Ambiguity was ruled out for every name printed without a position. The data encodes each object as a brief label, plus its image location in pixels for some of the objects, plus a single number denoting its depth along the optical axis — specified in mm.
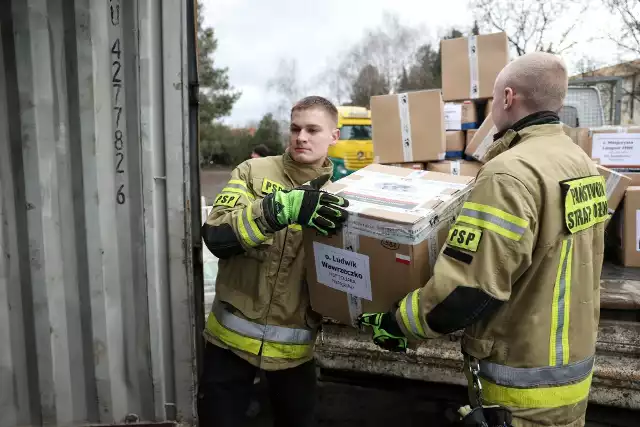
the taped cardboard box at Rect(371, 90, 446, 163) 4188
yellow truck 12617
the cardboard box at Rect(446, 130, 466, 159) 4652
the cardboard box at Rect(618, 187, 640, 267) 3221
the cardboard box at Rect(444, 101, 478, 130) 4719
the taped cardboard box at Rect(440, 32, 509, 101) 4465
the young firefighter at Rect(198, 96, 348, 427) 2080
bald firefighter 1545
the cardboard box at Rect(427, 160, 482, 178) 4309
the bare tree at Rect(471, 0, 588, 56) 19000
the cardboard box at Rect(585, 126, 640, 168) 3855
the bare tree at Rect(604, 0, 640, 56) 17250
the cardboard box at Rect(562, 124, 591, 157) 3934
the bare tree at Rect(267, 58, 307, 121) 33309
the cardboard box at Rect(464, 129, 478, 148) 4664
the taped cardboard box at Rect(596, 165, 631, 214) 3260
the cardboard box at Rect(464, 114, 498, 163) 4203
